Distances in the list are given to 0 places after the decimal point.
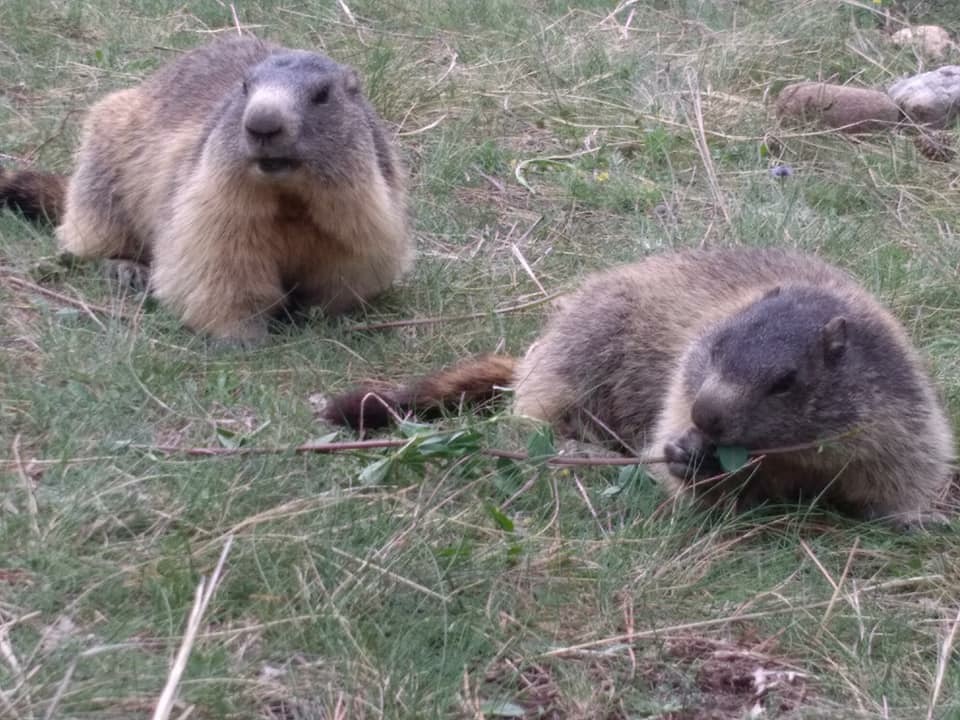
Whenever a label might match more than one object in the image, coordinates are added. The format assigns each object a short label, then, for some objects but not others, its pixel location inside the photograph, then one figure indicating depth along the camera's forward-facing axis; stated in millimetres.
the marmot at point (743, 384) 4461
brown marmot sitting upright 5711
